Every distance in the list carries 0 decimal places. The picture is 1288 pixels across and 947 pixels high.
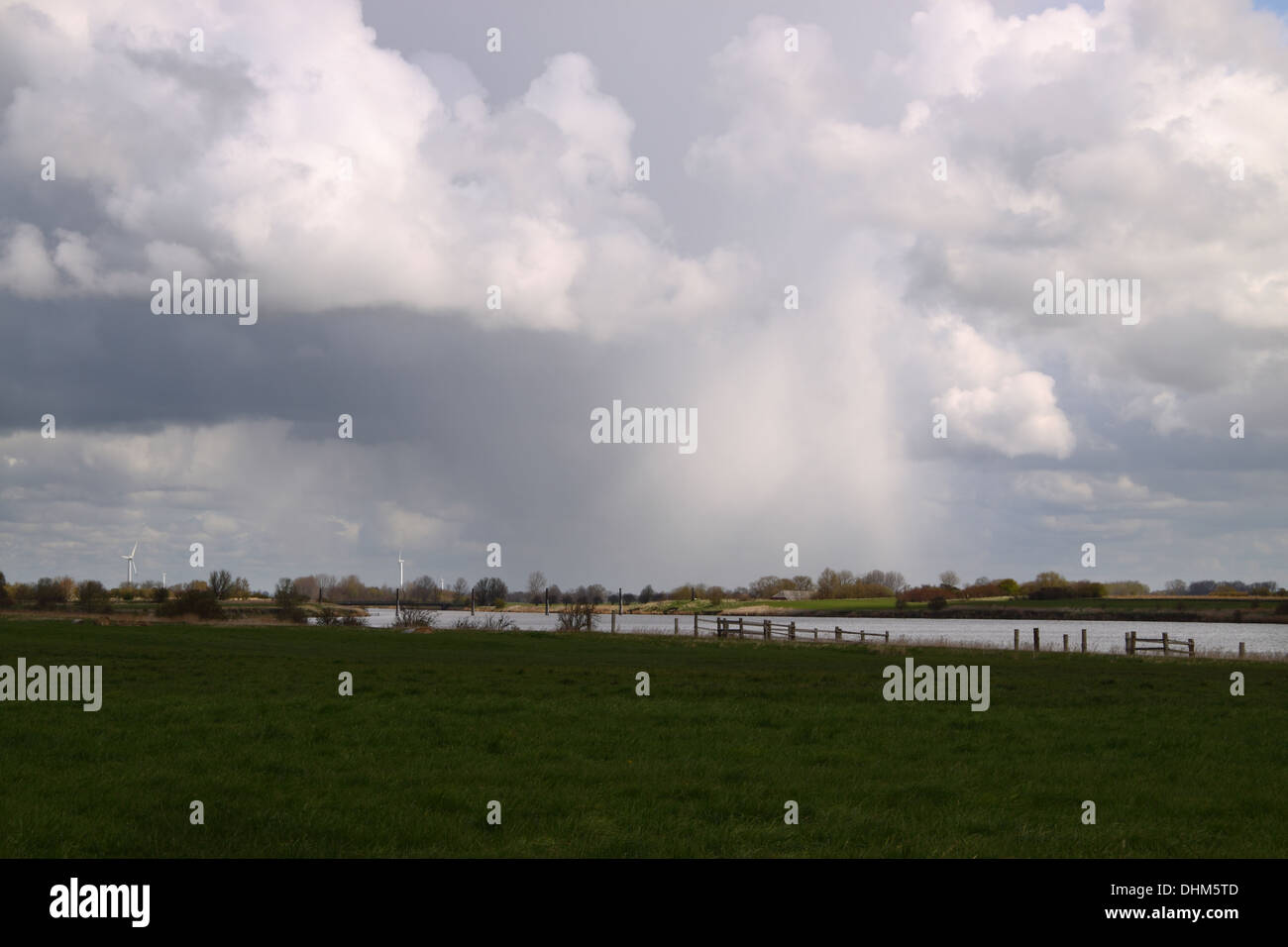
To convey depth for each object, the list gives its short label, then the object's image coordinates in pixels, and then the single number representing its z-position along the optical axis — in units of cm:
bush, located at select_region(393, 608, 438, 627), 7469
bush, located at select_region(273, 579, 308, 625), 8200
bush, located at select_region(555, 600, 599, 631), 7425
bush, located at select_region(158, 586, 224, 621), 7494
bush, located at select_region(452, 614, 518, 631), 7312
